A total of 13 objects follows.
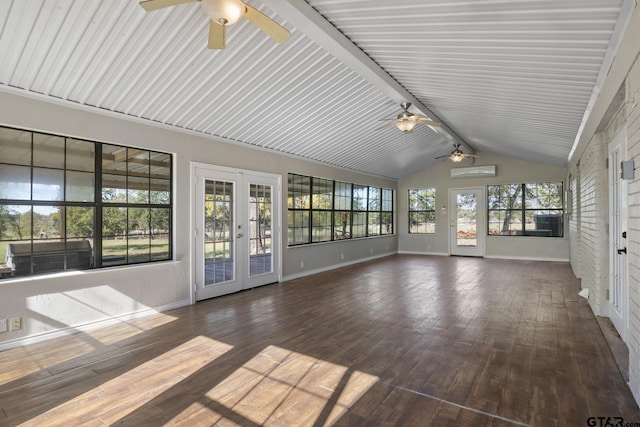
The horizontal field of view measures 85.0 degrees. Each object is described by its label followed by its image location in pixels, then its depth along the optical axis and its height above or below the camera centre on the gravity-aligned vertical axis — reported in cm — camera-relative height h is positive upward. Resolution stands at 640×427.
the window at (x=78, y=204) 357 +16
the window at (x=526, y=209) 960 +19
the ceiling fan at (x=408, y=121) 509 +140
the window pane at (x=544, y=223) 957 -19
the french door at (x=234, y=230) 533 -21
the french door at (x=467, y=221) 1062 -14
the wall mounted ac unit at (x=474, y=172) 1023 +135
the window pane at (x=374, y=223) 1042 -20
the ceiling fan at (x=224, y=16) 223 +139
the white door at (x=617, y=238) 330 -23
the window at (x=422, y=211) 1140 +19
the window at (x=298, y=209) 720 +17
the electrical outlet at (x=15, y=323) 347 -105
